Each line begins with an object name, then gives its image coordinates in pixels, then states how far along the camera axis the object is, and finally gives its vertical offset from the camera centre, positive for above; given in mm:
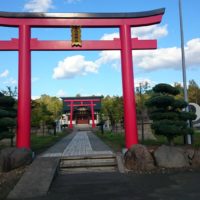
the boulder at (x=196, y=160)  7183 -1528
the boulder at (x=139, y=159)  6993 -1403
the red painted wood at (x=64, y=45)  9061 +3145
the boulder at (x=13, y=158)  7012 -1259
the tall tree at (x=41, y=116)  22901 +344
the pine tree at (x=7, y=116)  8683 +208
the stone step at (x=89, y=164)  7452 -1613
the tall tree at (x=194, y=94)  39545 +3956
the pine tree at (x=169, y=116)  8602 -6
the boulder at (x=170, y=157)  7074 -1387
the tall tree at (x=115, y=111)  26266 +838
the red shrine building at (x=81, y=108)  43652 +2191
